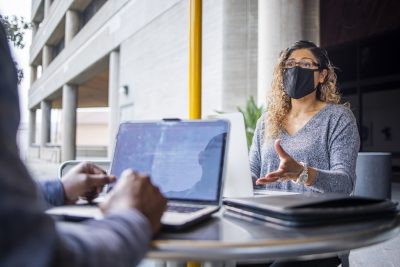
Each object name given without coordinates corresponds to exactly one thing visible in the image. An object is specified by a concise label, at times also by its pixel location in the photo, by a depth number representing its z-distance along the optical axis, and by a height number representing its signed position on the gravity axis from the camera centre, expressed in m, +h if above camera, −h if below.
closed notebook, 0.83 -0.15
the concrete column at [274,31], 5.77 +1.68
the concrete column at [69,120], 16.48 +0.85
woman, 1.64 +0.09
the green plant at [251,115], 5.21 +0.36
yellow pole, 2.01 +0.42
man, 0.45 -0.12
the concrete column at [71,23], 15.19 +4.57
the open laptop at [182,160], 1.01 -0.05
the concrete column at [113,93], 11.23 +1.39
